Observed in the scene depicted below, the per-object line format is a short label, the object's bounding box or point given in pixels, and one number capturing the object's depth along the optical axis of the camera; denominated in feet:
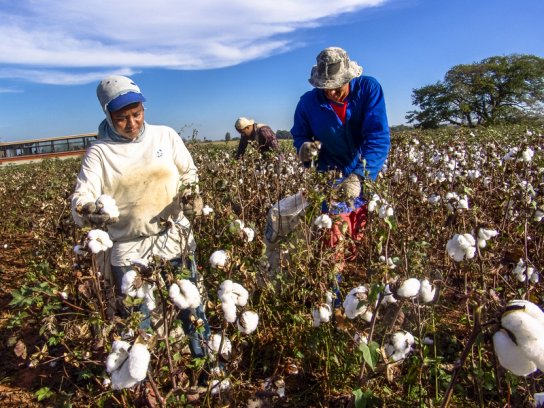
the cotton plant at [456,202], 6.85
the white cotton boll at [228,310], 4.20
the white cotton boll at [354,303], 4.31
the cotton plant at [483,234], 5.22
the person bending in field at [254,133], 17.58
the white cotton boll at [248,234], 5.91
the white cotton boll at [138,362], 3.24
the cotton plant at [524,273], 6.23
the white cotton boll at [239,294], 4.37
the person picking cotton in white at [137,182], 6.65
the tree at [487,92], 126.31
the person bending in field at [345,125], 8.25
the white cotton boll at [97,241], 5.13
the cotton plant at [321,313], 5.83
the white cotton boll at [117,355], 3.40
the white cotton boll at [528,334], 2.46
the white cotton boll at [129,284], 4.16
